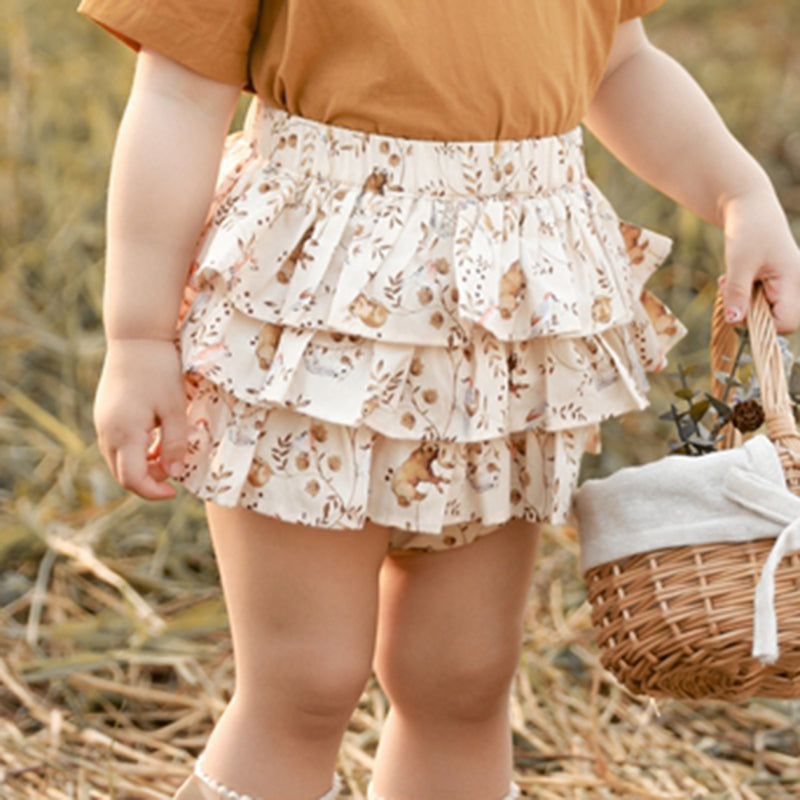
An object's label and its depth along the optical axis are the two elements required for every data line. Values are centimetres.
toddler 175
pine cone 182
